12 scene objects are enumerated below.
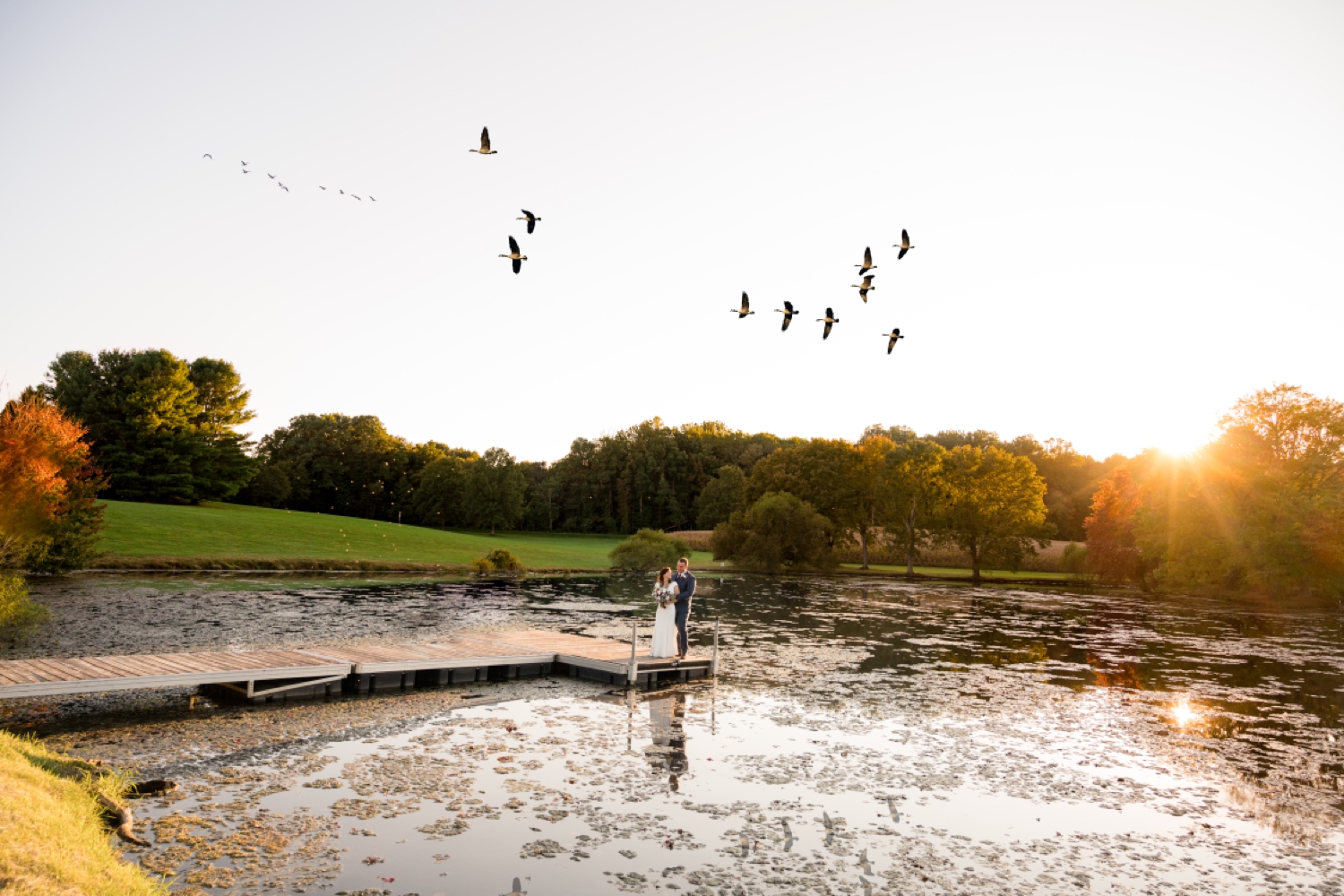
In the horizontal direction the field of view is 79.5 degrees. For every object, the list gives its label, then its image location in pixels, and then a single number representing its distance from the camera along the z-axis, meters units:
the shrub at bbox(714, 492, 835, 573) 67.25
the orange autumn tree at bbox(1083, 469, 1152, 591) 66.00
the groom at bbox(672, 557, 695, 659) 21.65
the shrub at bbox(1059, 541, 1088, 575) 73.69
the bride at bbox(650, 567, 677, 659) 21.16
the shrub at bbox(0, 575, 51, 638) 21.45
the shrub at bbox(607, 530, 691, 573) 62.09
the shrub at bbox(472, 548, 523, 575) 57.59
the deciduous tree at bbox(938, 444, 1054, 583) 69.62
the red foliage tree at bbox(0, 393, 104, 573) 27.17
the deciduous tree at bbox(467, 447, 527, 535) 100.38
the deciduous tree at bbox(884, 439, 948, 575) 72.31
